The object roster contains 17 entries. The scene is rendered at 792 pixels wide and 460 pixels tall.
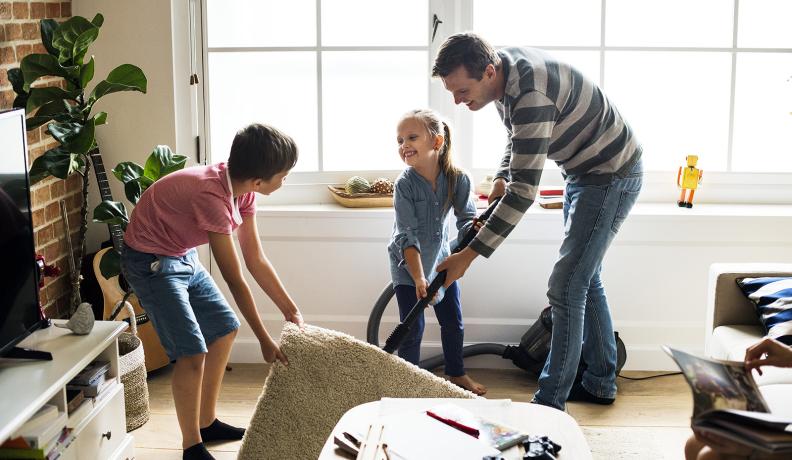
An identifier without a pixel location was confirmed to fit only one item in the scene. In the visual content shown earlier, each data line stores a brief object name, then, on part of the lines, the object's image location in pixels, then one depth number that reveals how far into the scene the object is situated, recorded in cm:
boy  262
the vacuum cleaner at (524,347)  343
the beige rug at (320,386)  276
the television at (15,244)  230
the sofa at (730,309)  292
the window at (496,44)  374
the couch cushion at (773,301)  270
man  271
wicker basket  309
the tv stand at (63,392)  217
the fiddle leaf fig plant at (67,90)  298
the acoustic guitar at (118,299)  338
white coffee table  209
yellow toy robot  366
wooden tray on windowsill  371
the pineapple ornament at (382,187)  374
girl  309
